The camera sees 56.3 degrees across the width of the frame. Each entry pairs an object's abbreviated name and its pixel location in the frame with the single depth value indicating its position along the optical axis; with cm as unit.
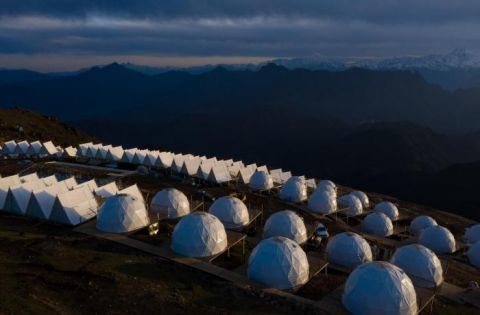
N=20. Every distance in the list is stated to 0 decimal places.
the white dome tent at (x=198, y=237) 3703
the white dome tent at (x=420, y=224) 6412
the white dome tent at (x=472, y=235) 6150
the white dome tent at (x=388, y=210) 6981
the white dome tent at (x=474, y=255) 5341
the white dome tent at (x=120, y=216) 4066
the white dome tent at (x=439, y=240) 5619
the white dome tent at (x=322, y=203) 6412
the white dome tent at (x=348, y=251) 4147
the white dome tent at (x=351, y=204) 6800
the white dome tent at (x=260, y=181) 7294
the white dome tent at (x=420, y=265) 3956
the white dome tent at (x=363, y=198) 7588
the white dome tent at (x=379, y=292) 3094
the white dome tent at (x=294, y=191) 6831
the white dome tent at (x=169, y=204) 4781
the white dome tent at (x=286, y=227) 4478
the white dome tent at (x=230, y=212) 4822
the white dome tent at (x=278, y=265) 3362
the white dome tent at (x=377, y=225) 5984
